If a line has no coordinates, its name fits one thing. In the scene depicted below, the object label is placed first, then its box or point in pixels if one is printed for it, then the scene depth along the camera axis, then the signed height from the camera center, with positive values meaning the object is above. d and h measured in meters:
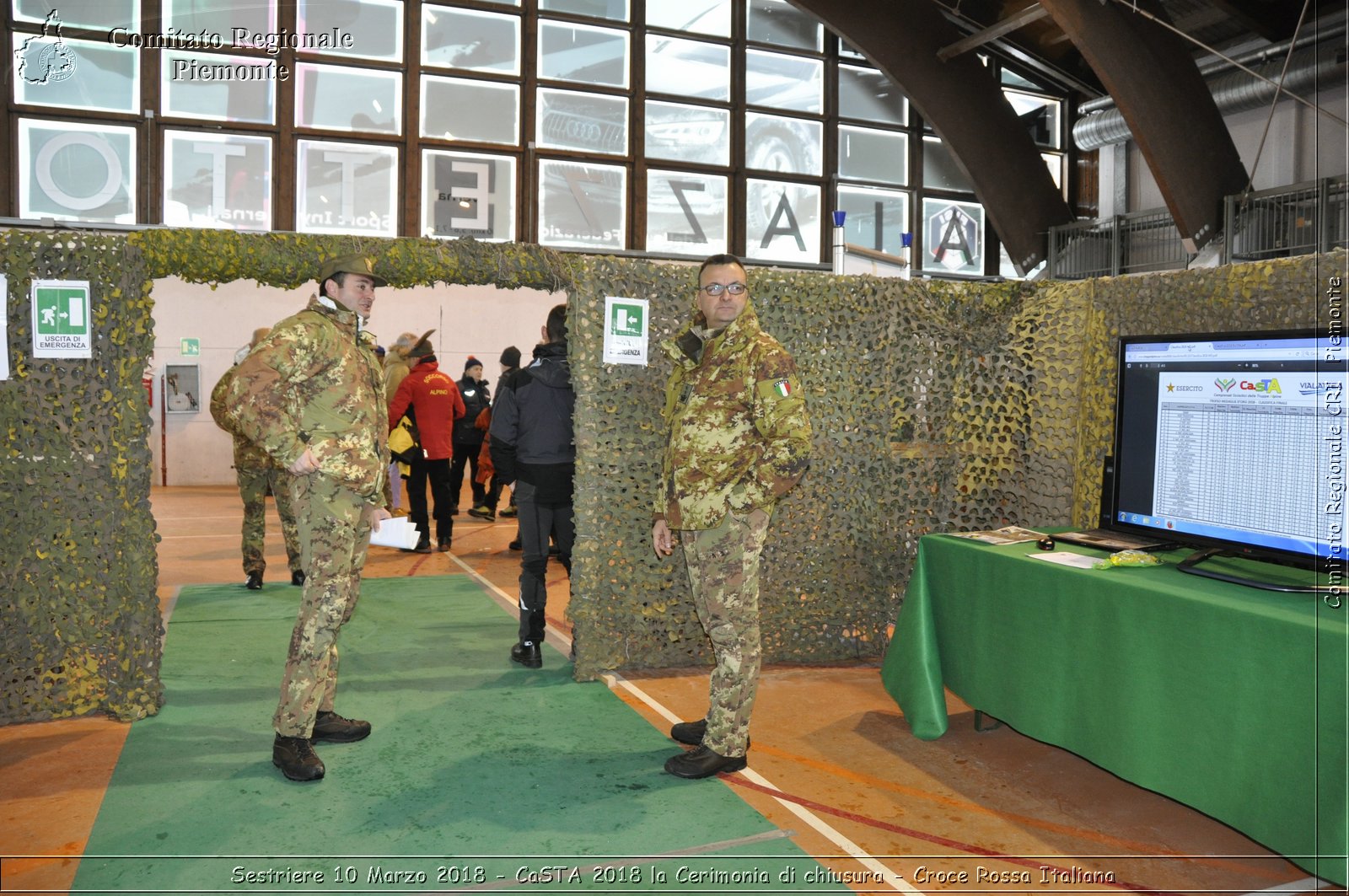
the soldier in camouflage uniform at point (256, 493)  6.10 -0.67
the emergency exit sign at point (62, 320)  3.84 +0.29
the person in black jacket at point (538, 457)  4.73 -0.30
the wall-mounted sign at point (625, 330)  4.51 +0.33
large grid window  11.29 +3.64
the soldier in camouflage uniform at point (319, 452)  3.23 -0.20
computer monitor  2.69 -0.11
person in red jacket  7.71 -0.17
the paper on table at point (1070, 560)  3.17 -0.53
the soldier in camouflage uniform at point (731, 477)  3.30 -0.27
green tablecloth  2.38 -0.84
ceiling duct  10.23 +3.82
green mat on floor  2.71 -1.37
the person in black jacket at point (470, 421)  9.27 -0.23
